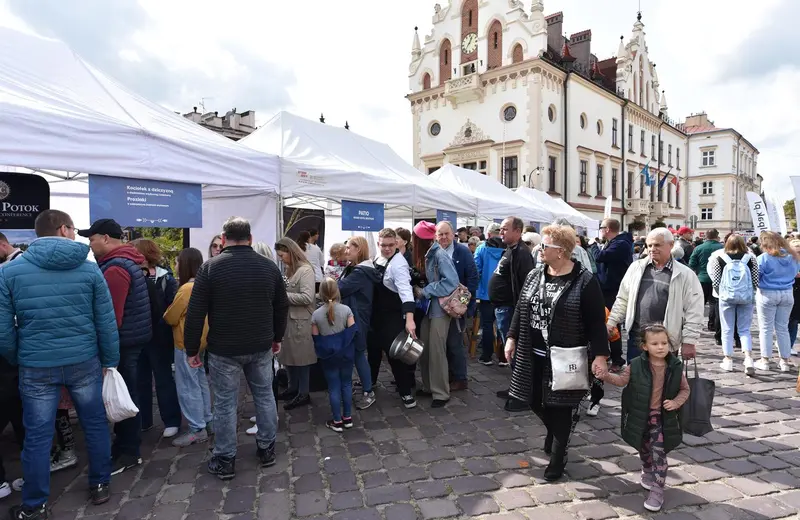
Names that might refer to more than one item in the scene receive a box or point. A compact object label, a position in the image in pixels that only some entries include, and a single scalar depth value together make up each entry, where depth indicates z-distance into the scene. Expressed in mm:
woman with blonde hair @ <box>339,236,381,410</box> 4281
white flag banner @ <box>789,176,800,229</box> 7707
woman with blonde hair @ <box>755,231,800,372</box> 5430
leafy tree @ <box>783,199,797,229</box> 61838
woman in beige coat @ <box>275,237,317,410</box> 4031
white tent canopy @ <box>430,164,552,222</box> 10191
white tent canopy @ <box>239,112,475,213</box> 6086
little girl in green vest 2740
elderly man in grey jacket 3398
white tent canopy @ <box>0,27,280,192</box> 3611
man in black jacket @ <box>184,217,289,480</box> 3029
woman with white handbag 2807
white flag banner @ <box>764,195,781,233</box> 9828
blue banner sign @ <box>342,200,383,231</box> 6723
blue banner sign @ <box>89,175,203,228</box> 4078
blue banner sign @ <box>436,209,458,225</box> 8784
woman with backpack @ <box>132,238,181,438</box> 3646
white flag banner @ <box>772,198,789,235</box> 10576
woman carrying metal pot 4199
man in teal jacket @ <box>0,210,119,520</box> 2574
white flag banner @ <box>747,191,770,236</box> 9203
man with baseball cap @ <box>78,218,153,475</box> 3174
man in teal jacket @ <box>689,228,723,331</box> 7796
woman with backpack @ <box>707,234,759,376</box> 5629
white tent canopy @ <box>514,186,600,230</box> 14866
